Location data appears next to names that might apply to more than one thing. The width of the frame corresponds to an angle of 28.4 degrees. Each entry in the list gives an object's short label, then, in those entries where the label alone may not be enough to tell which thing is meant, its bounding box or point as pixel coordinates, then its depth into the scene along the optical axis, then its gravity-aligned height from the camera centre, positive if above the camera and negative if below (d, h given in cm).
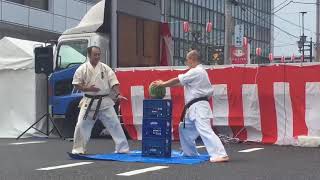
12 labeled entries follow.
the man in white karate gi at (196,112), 1033 -38
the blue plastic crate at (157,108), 1084 -32
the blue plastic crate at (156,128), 1083 -66
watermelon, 1092 -5
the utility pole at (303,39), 6564 +534
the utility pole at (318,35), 3629 +347
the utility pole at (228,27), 2692 +269
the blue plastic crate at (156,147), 1084 -100
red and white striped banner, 1376 -28
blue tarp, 1032 -117
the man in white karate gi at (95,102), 1109 -23
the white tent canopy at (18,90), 1686 -3
